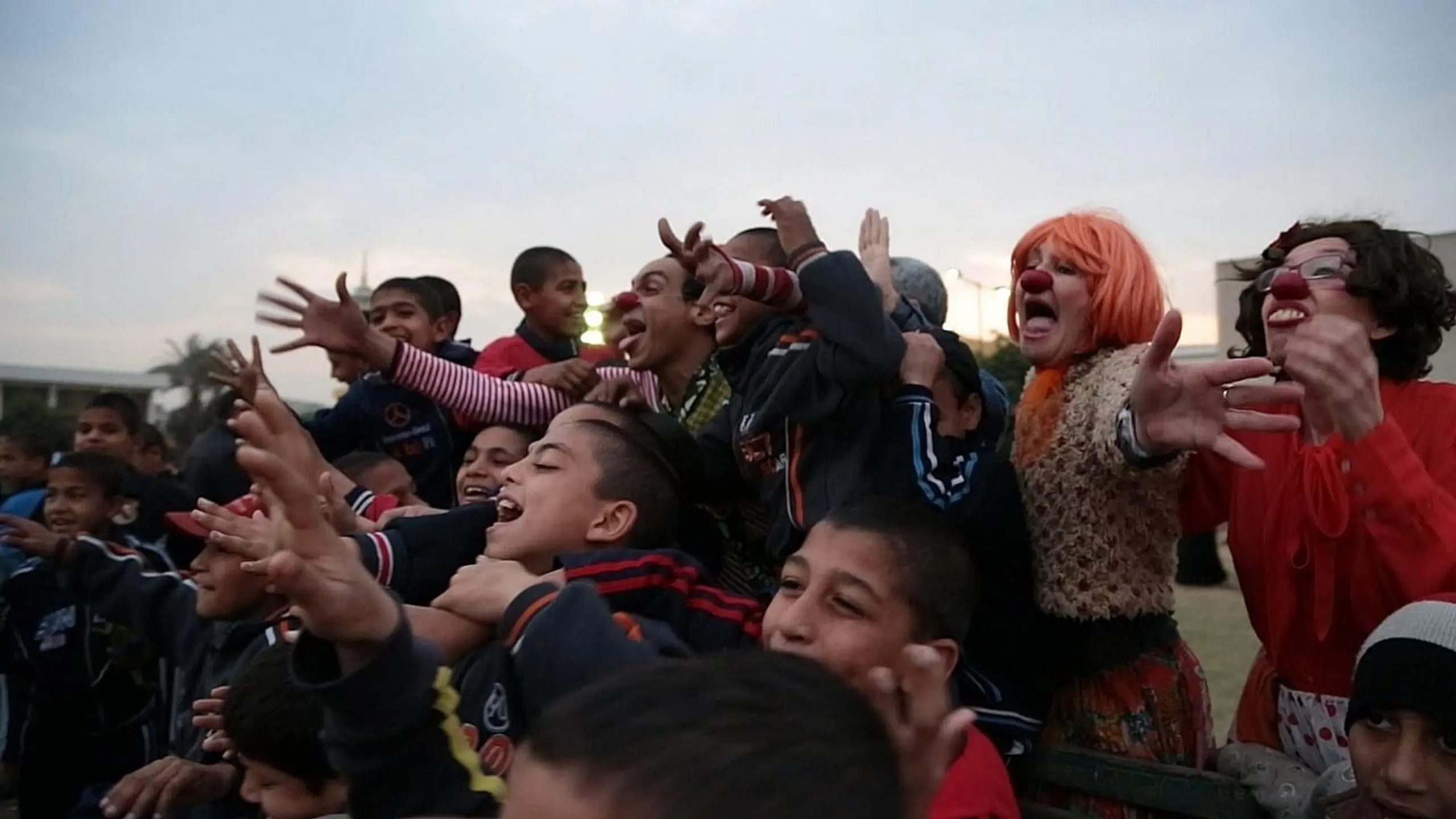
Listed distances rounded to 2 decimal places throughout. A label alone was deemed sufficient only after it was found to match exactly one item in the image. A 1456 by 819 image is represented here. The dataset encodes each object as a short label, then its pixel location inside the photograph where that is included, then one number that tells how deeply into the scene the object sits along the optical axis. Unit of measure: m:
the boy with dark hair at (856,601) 1.70
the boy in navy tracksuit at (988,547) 2.04
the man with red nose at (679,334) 2.94
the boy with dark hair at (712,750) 0.69
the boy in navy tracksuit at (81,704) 3.93
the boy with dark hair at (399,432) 3.63
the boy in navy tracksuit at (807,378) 2.06
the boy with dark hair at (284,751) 1.96
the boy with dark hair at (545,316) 4.22
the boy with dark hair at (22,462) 5.86
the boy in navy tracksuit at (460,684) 1.35
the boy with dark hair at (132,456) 4.61
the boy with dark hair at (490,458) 3.11
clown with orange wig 2.01
